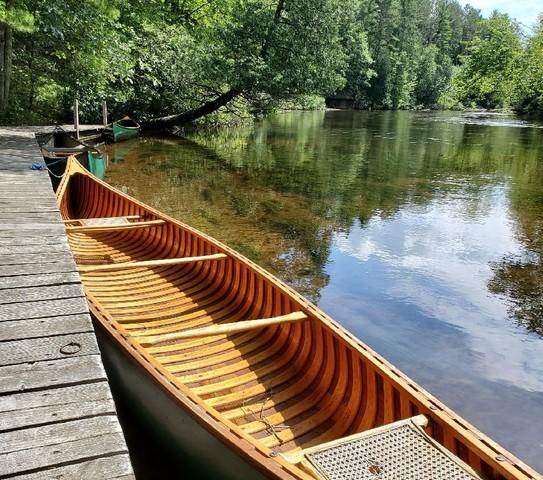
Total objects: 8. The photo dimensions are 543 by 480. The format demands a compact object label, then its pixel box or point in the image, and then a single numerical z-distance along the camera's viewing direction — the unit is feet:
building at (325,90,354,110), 225.35
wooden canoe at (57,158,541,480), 9.50
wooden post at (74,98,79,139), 60.90
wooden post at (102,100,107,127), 73.65
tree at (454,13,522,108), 147.74
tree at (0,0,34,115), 35.47
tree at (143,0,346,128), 82.02
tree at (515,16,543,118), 140.79
